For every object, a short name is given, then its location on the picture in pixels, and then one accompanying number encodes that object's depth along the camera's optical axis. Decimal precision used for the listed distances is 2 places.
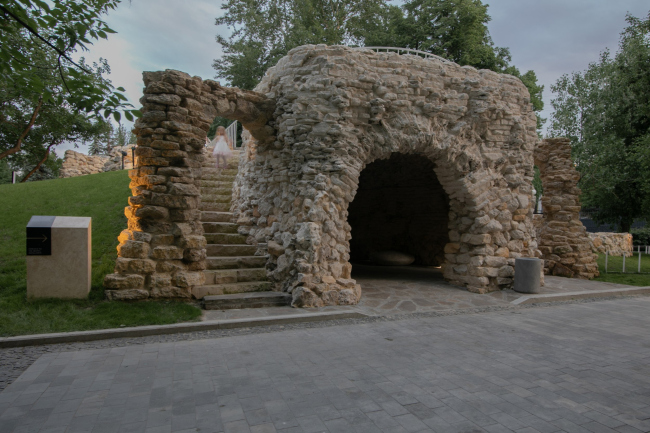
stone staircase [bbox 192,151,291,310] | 6.65
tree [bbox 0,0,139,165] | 3.09
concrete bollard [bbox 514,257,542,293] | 8.26
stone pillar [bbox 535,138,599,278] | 11.38
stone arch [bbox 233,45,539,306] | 7.18
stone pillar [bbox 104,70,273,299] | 6.36
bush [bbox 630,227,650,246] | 21.28
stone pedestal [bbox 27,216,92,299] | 5.85
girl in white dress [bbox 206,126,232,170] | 9.60
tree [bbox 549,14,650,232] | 16.12
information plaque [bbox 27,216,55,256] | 5.82
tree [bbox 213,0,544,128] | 20.06
